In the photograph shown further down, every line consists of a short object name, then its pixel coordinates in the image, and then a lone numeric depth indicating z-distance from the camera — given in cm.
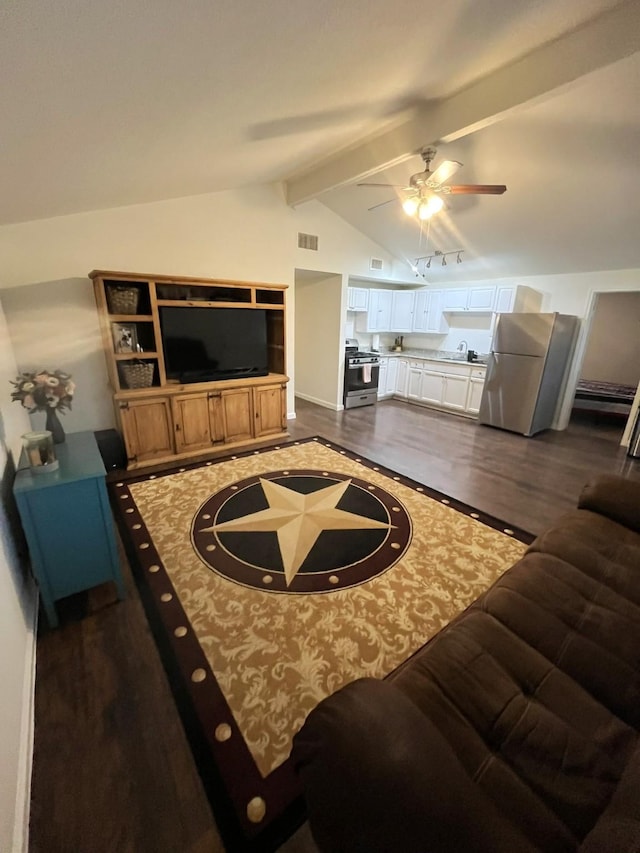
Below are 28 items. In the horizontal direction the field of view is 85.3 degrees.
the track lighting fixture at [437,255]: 524
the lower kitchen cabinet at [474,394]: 544
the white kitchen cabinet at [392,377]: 652
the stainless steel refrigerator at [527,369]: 457
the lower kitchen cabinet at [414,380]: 627
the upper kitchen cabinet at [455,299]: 581
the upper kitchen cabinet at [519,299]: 517
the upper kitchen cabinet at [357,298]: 587
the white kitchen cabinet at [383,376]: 639
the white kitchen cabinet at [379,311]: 620
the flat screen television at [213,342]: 358
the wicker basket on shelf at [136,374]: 344
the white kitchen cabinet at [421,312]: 629
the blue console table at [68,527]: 166
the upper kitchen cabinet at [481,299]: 546
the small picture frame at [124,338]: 337
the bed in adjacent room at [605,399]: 548
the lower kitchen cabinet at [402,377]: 646
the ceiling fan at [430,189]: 267
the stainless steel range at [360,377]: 573
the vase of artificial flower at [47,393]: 202
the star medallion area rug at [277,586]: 135
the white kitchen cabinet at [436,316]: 614
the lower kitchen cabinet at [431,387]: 600
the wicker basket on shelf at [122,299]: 327
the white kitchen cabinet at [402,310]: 641
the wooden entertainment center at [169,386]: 331
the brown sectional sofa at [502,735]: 67
